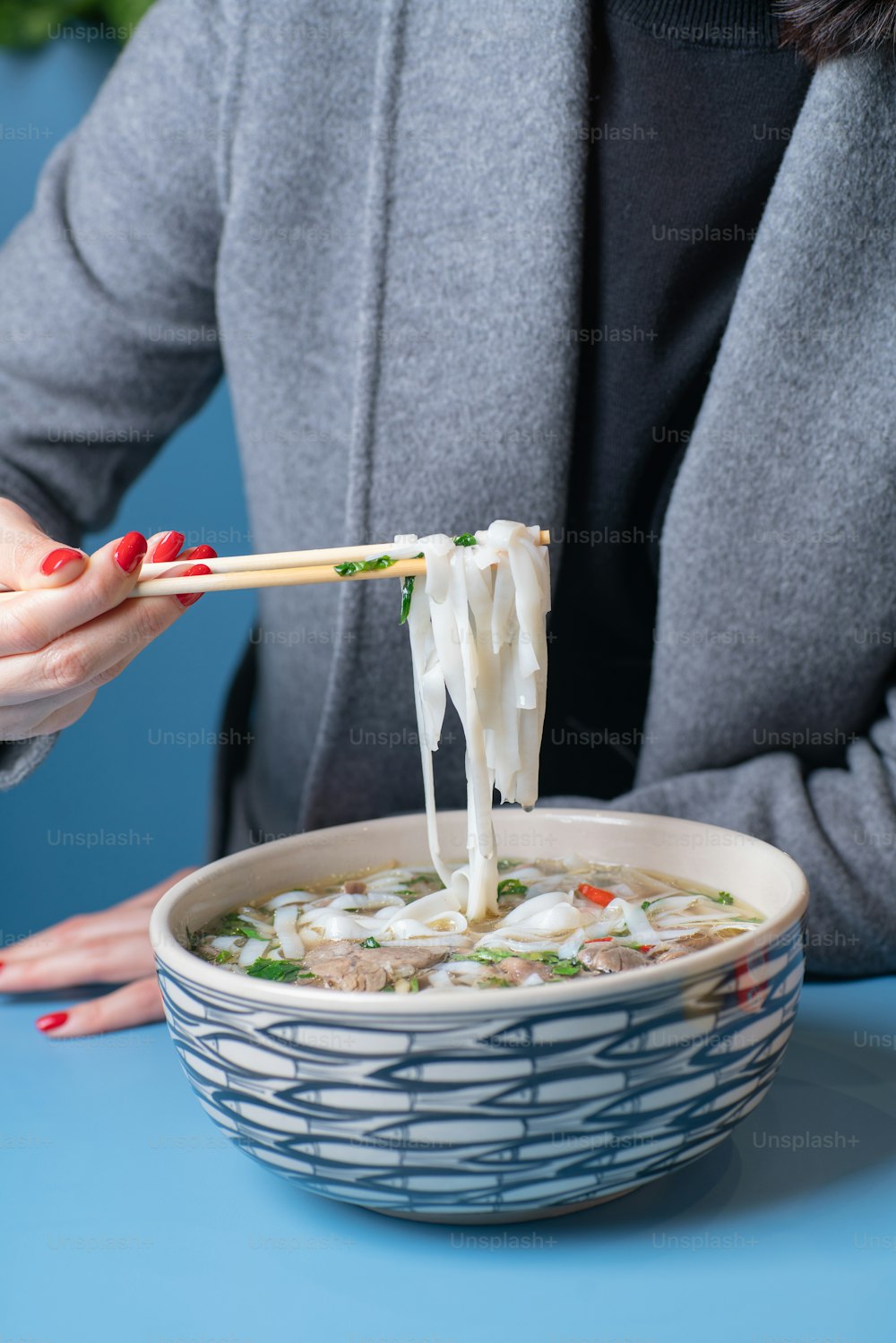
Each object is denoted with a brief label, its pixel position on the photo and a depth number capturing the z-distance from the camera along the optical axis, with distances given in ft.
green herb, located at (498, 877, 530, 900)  3.48
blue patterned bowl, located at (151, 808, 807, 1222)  2.21
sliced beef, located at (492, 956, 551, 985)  2.70
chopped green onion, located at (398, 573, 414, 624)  3.46
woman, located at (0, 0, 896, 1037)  3.92
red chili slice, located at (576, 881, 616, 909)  3.25
